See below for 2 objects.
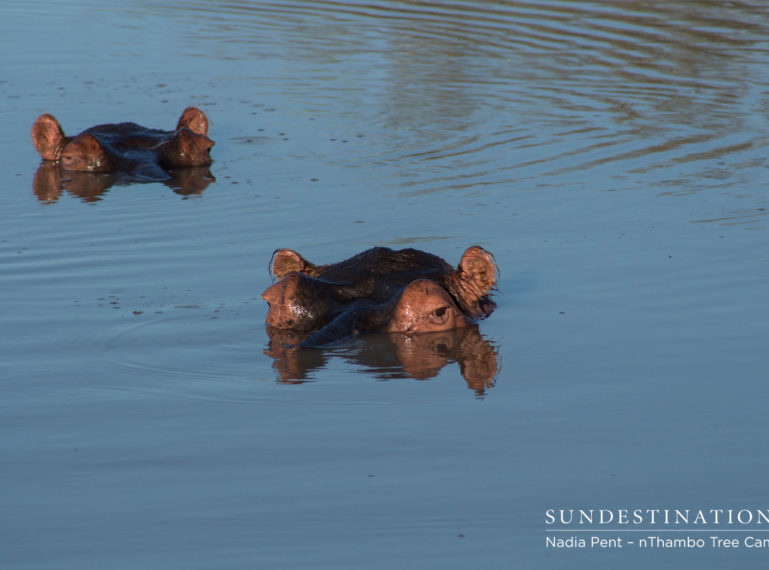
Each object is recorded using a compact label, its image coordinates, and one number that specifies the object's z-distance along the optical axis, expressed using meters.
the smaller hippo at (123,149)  21.83
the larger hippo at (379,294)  12.26
